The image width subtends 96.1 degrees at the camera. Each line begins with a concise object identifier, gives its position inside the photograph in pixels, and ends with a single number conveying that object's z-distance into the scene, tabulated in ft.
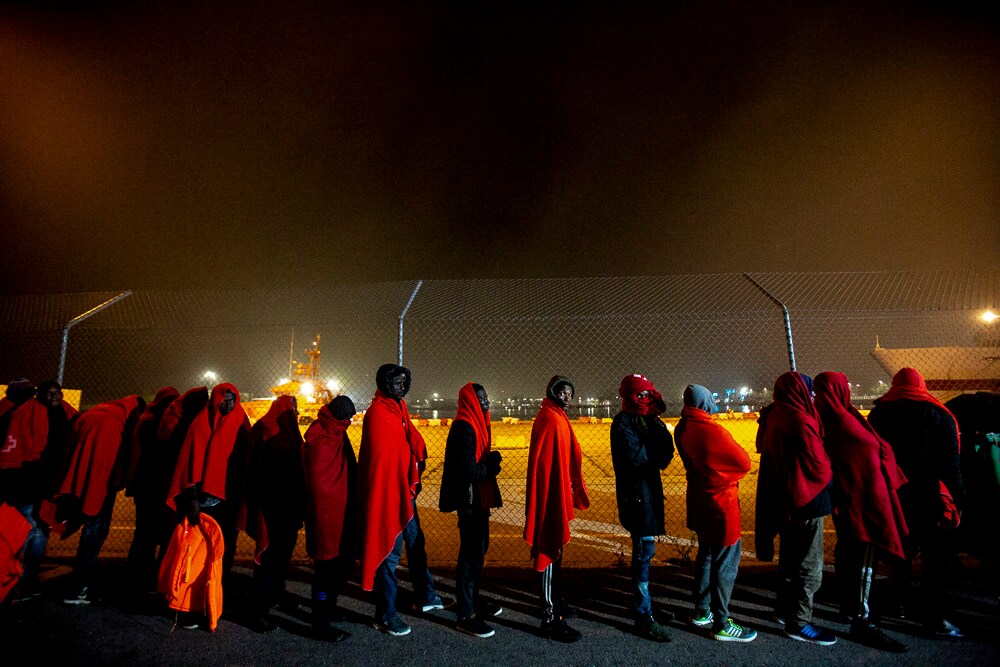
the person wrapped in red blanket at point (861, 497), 10.63
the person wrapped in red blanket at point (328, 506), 11.37
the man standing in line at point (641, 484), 11.20
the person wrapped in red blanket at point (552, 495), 11.32
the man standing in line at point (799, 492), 10.62
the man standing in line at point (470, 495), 11.56
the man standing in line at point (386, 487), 11.36
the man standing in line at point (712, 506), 11.03
